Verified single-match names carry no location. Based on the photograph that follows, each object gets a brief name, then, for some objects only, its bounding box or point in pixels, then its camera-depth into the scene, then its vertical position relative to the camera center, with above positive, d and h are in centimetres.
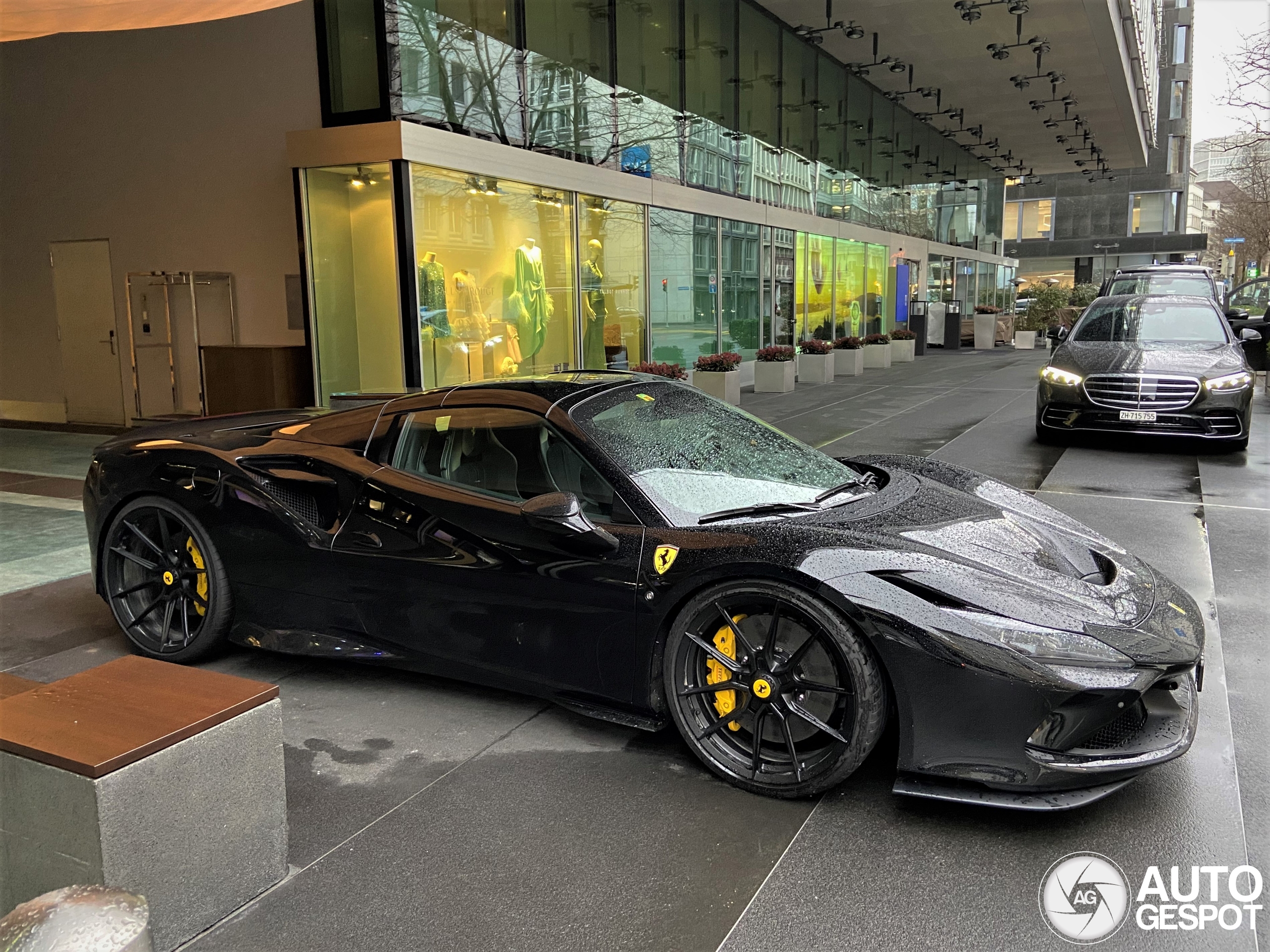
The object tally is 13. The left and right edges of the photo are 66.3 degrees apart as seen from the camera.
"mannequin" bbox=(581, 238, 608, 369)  1366 +31
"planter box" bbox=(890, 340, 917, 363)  2467 -74
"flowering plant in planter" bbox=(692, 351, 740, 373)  1486 -56
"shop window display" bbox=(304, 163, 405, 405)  1038 +59
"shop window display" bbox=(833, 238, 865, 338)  2356 +90
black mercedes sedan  938 -58
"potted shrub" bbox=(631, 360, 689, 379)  1304 -57
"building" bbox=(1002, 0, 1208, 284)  6294 +698
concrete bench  232 -113
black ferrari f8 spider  285 -88
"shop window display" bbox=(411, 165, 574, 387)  1062 +64
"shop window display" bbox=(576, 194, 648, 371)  1361 +67
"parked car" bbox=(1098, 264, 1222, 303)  1346 +52
